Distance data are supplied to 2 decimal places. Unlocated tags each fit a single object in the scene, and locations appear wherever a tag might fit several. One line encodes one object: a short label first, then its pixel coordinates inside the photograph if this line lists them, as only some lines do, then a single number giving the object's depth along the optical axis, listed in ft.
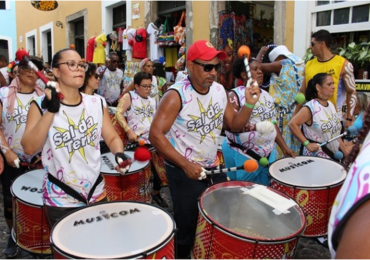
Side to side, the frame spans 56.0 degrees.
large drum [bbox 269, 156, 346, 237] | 9.19
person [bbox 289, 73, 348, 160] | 12.42
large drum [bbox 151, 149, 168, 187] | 14.51
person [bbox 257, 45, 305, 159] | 15.57
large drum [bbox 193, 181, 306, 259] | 6.20
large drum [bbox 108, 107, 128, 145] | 15.87
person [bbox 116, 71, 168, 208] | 15.06
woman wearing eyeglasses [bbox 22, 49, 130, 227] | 7.13
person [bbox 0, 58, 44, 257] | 10.89
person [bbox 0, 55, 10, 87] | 20.31
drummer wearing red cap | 8.39
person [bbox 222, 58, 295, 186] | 10.86
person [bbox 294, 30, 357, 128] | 14.37
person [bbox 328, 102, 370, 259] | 2.13
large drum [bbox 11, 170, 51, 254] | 9.20
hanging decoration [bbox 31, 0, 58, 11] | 44.71
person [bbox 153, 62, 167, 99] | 24.31
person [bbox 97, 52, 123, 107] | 26.43
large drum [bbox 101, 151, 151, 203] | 11.42
